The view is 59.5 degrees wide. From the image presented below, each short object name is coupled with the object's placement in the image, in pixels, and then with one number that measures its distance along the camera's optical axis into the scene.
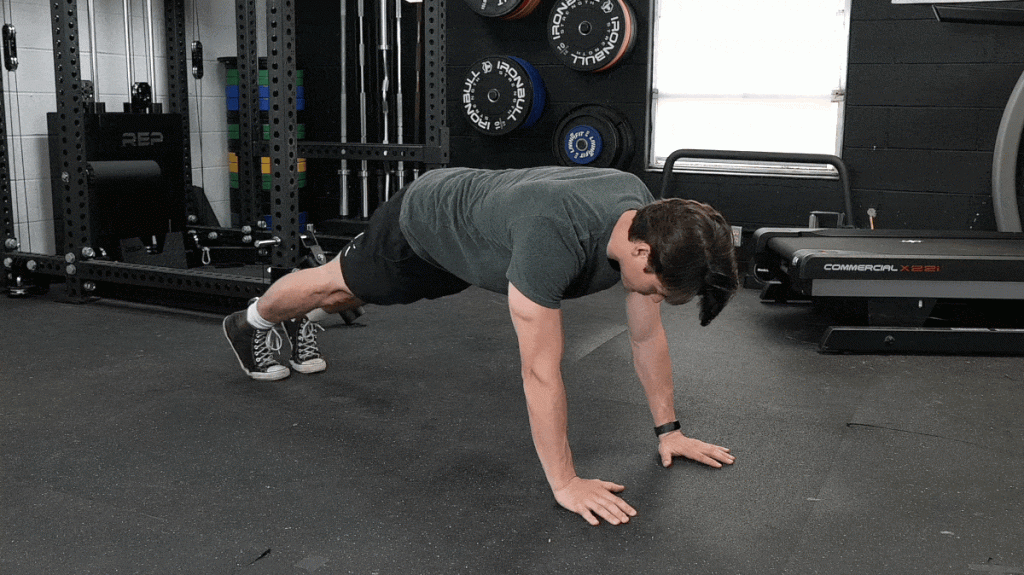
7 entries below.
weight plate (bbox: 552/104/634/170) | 5.01
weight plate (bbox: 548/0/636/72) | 4.80
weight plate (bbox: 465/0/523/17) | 5.02
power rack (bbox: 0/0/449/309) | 3.37
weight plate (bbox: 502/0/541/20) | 5.07
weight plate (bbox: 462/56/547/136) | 5.05
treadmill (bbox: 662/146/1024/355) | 3.25
